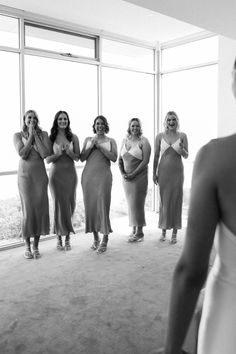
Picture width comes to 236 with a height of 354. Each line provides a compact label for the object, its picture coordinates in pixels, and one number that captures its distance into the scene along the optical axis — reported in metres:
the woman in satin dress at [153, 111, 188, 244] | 4.82
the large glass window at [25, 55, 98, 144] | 5.03
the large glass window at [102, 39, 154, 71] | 5.93
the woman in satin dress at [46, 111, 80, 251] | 4.45
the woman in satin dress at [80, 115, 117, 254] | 4.51
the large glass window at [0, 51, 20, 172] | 4.73
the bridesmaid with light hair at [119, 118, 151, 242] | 4.89
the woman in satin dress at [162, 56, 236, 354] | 0.61
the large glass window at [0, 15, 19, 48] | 4.64
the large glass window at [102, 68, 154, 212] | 6.05
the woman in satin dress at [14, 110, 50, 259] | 4.19
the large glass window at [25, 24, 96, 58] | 4.97
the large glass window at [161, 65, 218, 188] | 6.05
